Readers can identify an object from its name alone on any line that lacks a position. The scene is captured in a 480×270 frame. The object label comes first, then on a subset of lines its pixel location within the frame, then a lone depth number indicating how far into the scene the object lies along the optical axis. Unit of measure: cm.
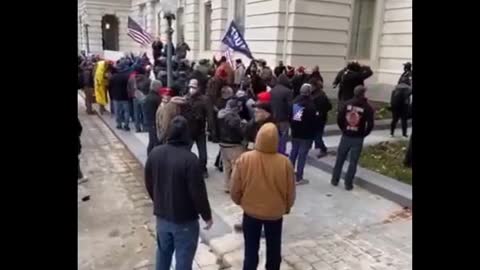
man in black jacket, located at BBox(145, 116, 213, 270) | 393
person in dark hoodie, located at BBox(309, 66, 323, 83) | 1074
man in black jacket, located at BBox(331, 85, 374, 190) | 702
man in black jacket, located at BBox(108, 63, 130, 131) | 1217
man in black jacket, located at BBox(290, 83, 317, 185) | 743
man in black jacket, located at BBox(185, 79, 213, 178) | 730
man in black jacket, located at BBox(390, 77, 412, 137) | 1127
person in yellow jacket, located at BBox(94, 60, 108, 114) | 1397
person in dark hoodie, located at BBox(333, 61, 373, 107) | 1084
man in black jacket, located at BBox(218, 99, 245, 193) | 648
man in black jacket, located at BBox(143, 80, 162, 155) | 868
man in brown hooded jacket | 415
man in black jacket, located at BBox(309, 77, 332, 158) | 791
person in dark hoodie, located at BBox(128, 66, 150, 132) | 1135
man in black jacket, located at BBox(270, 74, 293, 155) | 803
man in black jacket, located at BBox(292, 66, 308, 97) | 1185
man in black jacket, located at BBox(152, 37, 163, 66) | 1635
